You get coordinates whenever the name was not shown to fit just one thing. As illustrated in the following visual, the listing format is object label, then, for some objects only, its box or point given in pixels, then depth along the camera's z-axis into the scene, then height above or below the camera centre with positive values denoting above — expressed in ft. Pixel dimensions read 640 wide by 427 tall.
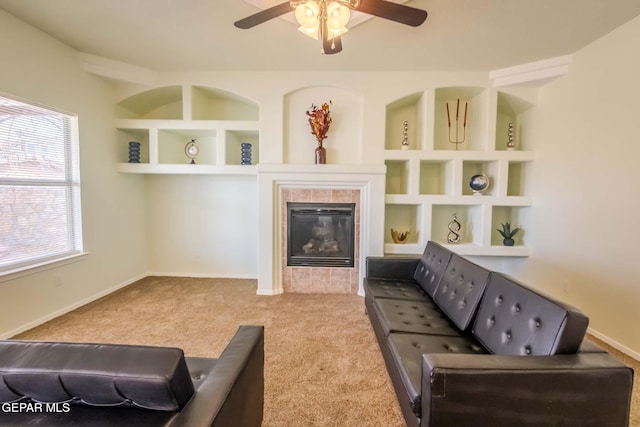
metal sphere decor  12.07 +0.67
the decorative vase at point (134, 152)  12.60 +1.84
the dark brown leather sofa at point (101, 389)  2.90 -2.02
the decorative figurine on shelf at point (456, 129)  12.79 +3.11
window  8.43 +0.21
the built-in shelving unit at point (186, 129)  12.17 +2.85
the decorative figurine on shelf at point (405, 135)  12.28 +2.74
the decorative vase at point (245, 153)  12.84 +1.89
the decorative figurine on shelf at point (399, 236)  12.32 -1.63
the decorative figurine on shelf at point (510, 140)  12.02 +2.49
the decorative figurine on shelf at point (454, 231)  12.51 -1.43
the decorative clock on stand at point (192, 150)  13.24 +2.06
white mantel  11.71 -0.05
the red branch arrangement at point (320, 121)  11.66 +3.07
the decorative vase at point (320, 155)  11.87 +1.72
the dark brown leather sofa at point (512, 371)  3.70 -2.41
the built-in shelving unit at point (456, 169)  11.67 +1.29
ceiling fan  5.90 +3.90
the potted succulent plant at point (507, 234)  11.82 -1.42
